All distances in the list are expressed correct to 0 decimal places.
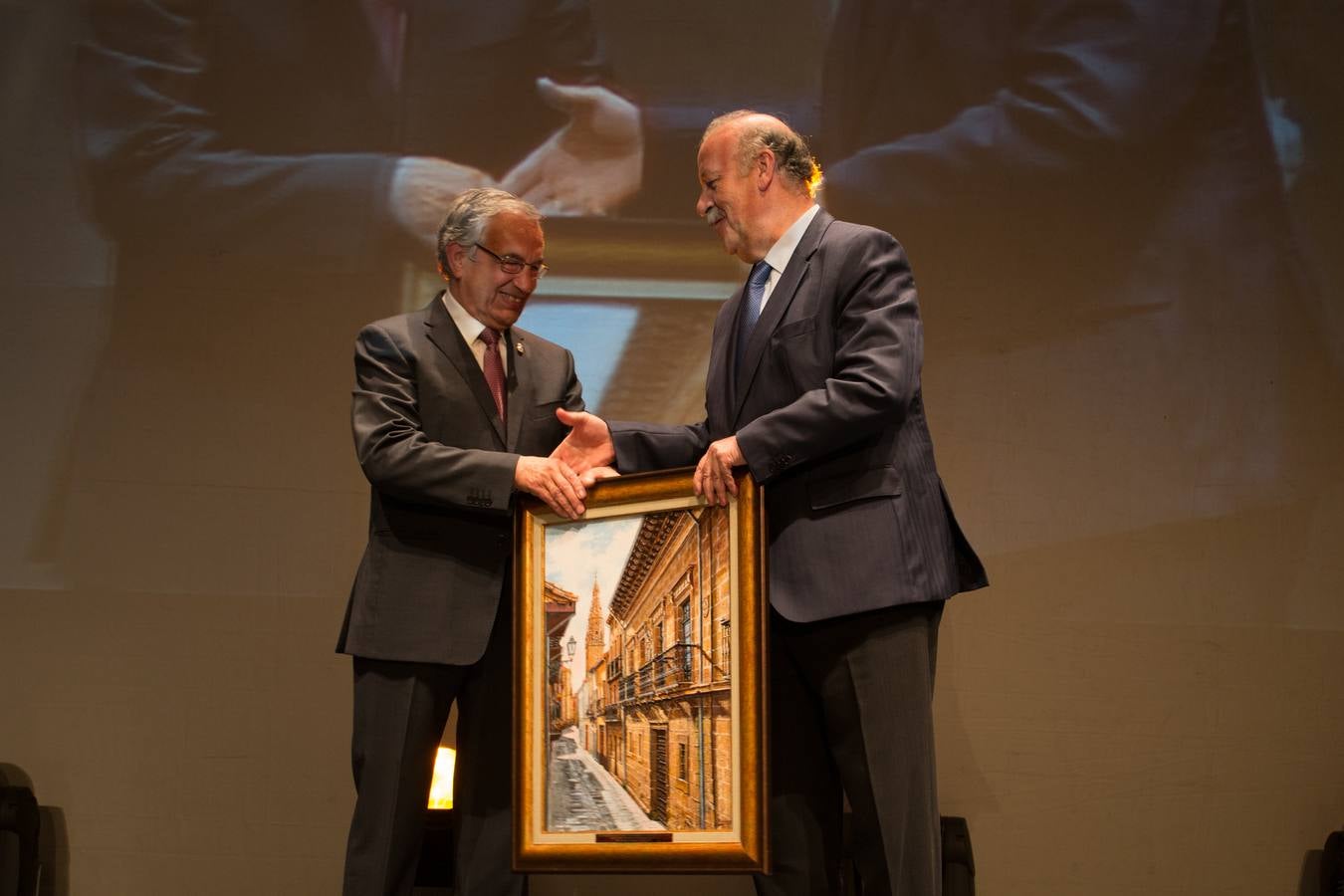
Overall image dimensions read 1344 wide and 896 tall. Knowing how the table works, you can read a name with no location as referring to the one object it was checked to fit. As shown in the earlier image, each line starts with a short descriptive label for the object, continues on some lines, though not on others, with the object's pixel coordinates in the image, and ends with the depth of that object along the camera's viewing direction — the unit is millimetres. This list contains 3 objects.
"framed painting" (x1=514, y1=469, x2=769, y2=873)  2137
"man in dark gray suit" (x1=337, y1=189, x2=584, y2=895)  2365
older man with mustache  2141
